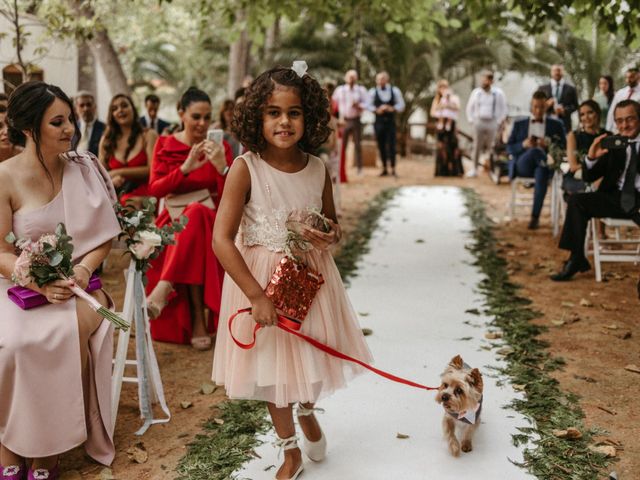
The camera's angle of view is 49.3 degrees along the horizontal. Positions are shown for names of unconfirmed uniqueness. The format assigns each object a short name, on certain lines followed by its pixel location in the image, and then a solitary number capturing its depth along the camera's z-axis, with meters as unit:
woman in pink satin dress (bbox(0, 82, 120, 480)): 3.36
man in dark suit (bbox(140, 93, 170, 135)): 9.27
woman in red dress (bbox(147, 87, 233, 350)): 5.36
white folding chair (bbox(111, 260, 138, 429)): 3.92
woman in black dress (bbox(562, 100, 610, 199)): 7.72
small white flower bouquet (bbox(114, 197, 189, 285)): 4.08
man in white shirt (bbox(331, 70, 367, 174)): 15.41
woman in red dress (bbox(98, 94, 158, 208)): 6.60
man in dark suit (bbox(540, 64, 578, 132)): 12.87
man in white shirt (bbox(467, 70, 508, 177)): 14.74
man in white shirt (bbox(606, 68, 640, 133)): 10.07
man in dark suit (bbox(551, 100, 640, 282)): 6.51
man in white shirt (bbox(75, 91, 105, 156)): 7.66
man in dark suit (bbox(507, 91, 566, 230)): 9.55
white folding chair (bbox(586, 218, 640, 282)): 6.70
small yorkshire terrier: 3.40
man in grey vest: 15.23
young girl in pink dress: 3.03
